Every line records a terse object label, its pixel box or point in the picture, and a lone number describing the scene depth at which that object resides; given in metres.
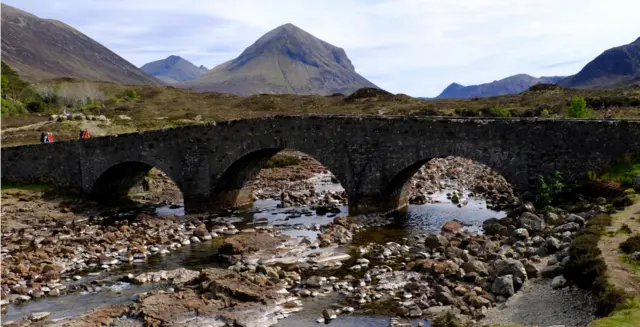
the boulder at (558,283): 16.20
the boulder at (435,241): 23.06
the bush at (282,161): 50.15
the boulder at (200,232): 28.11
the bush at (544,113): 52.22
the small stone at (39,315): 17.27
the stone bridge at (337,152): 26.19
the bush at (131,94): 92.26
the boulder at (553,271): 17.19
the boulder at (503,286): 16.77
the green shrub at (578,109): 42.27
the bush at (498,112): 55.58
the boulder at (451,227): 25.05
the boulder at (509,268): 17.52
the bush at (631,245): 16.47
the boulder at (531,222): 22.77
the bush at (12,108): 67.44
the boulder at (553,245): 19.56
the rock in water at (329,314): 16.42
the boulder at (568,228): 21.12
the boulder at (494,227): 23.86
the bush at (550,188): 25.83
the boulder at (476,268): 18.84
